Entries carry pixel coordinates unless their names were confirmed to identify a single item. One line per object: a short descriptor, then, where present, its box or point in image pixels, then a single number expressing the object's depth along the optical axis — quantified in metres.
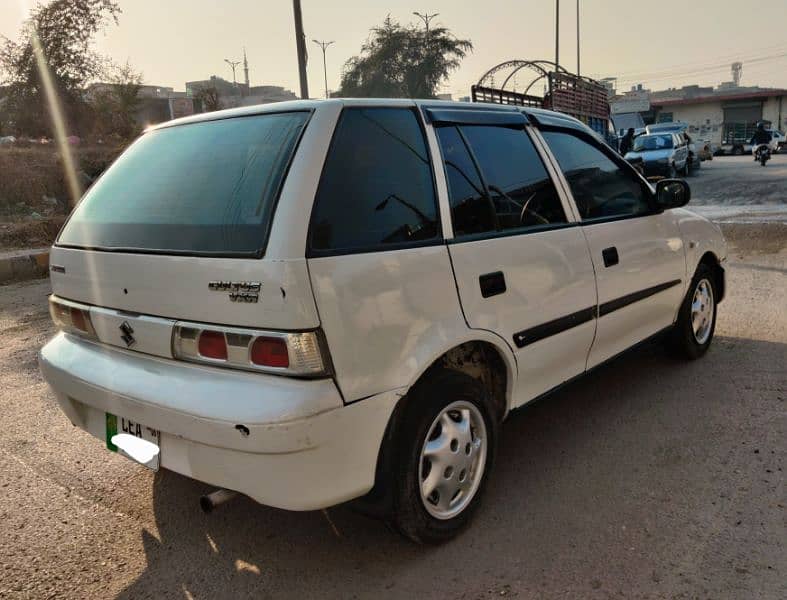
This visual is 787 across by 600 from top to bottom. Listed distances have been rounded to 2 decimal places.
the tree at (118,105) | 23.95
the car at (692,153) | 23.83
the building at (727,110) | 52.62
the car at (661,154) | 20.61
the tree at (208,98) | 31.40
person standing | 21.02
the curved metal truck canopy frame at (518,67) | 14.72
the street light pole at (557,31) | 31.32
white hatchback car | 2.11
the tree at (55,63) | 21.81
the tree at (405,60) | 40.19
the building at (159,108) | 29.31
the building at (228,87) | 69.06
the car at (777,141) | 36.66
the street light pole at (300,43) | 11.50
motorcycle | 24.62
